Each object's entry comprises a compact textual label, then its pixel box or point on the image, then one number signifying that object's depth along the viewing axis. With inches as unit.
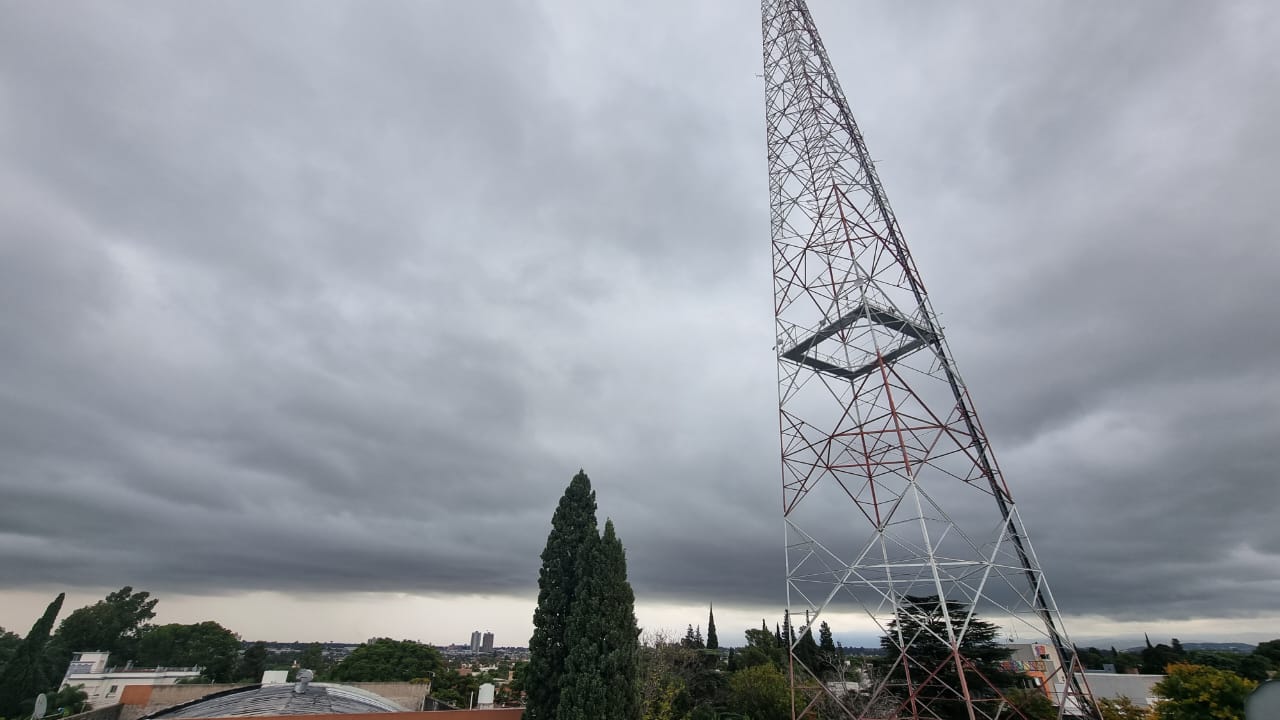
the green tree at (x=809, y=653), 1508.9
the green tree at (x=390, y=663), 1966.0
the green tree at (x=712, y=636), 2322.8
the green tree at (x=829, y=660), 1355.6
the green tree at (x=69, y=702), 1391.5
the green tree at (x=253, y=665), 2244.1
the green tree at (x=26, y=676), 1480.1
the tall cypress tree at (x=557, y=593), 682.8
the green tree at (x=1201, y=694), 542.3
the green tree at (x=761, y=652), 1588.3
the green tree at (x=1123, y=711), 674.2
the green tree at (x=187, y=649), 2295.8
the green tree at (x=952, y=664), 845.8
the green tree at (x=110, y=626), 2181.2
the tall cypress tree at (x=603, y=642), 632.4
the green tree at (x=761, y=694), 1003.3
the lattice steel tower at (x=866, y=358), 539.2
